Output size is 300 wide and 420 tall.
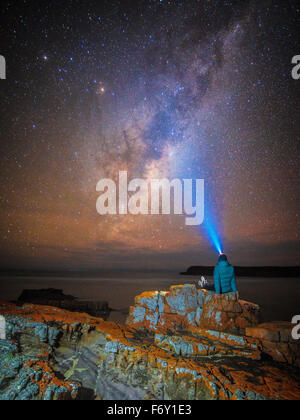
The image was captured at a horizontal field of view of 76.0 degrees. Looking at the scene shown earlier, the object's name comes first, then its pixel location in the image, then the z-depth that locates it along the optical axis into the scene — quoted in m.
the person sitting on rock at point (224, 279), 9.18
